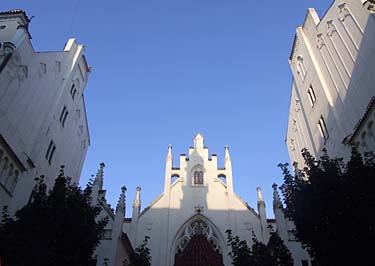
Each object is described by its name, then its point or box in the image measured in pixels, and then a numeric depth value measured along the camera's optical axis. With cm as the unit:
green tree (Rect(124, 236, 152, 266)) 1680
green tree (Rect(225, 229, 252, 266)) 1581
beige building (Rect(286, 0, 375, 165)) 1880
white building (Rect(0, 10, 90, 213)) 1978
